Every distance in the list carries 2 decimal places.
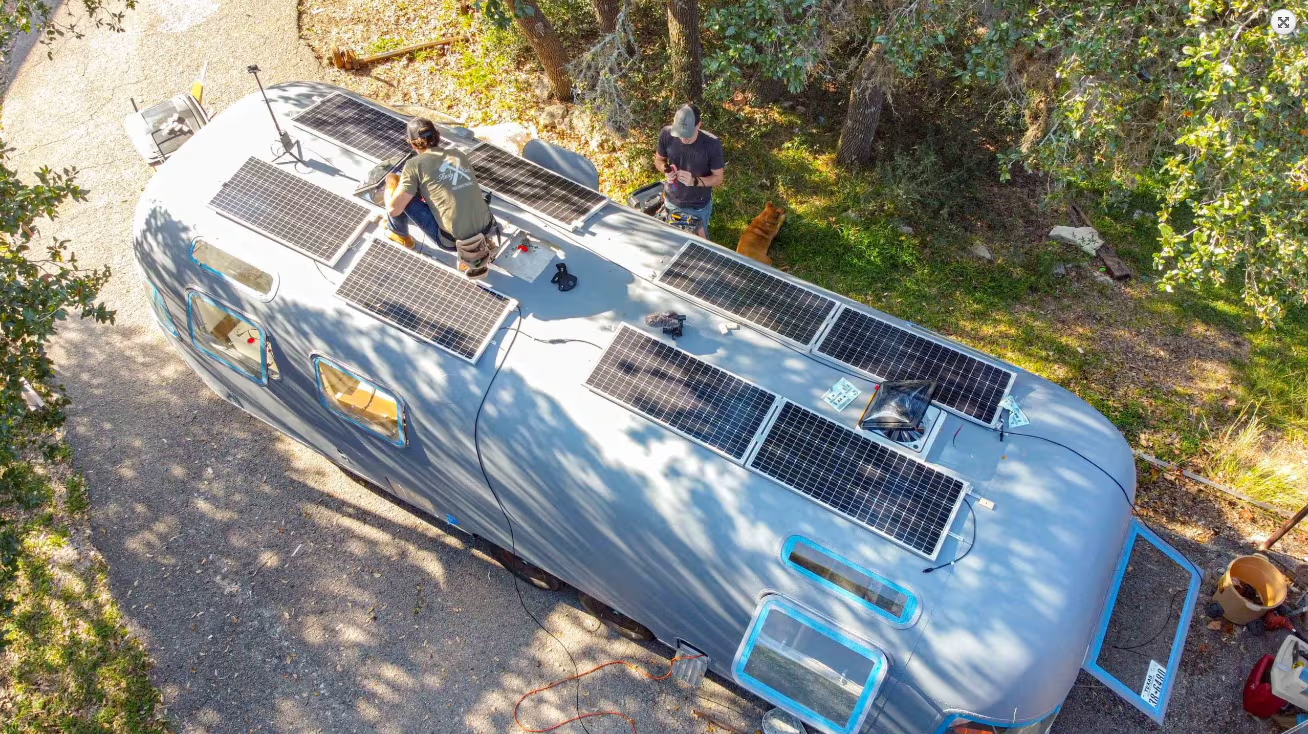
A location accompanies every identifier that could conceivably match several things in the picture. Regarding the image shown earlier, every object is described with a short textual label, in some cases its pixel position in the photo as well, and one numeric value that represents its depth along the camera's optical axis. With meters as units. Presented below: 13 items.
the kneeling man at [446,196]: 6.60
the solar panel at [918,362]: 6.17
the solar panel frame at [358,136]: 7.52
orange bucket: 7.32
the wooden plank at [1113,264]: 10.22
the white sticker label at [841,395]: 6.14
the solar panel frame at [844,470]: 5.57
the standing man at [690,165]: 8.51
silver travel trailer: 5.50
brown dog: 10.12
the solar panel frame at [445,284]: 6.50
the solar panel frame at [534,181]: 7.30
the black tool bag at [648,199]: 9.77
